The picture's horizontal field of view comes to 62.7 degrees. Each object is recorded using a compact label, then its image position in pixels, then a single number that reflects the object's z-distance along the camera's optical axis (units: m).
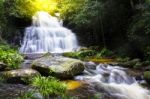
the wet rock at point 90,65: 5.97
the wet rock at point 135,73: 5.16
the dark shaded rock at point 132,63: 6.11
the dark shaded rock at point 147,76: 4.88
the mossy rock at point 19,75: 4.57
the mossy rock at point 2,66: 5.26
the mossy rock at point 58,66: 4.90
